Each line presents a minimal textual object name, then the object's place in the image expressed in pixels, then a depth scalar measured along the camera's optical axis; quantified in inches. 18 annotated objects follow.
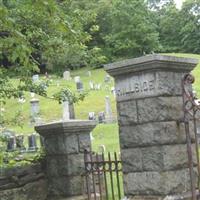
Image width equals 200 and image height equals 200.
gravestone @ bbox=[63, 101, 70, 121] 843.3
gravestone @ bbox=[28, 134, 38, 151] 644.1
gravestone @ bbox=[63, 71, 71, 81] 1540.4
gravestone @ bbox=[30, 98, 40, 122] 1027.3
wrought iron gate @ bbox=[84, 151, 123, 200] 260.9
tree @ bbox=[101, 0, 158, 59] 2133.4
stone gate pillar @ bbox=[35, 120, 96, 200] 295.0
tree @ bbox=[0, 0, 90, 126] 327.3
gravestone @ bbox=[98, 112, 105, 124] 878.6
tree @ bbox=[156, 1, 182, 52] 2368.4
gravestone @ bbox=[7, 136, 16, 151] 569.7
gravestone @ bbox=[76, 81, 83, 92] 1172.9
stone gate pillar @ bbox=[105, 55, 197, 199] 219.3
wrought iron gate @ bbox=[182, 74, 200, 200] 216.7
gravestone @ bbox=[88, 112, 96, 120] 890.3
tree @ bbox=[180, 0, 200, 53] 2256.4
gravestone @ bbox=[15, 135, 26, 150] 592.5
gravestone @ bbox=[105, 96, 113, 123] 891.4
